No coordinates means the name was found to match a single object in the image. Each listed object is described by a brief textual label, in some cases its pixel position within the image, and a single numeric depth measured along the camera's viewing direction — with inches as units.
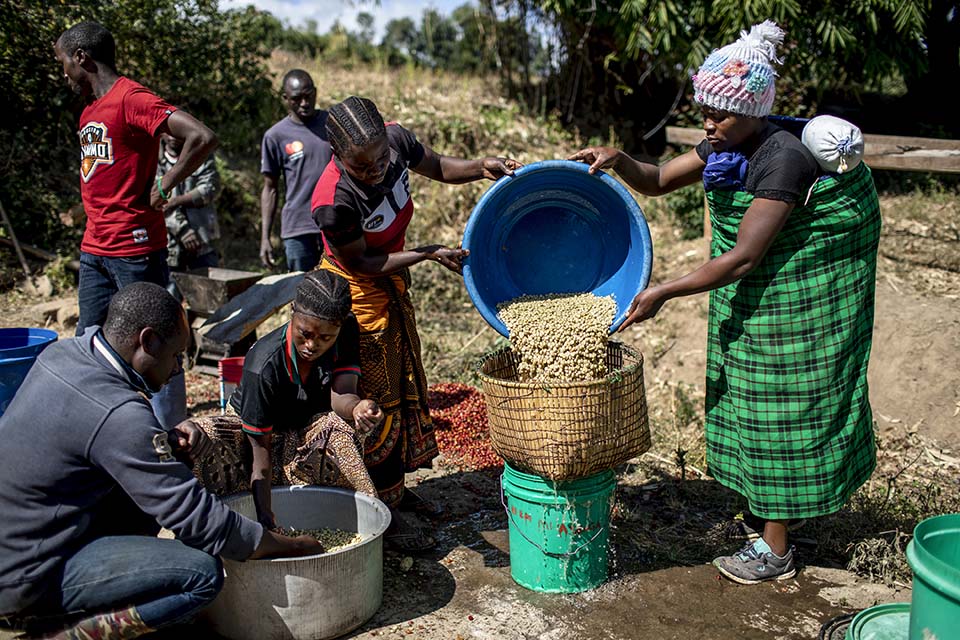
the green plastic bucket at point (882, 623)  106.6
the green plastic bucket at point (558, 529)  129.1
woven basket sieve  122.3
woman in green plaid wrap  124.0
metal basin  113.0
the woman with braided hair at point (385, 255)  129.2
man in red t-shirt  158.9
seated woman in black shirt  123.2
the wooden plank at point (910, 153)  234.8
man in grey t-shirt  225.8
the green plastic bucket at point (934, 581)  86.4
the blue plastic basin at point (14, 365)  156.4
